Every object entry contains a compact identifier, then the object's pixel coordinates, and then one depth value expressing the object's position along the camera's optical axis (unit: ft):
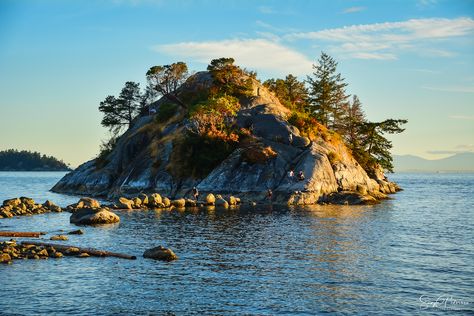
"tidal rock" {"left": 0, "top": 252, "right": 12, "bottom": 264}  98.59
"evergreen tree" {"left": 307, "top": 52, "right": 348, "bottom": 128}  382.42
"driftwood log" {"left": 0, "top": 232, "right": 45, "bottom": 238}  131.54
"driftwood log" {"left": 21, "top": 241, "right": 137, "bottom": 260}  105.60
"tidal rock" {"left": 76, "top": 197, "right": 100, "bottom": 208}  194.39
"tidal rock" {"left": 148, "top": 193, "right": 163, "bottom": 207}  227.81
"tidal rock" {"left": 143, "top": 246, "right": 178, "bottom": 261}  104.88
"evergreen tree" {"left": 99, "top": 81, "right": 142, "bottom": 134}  395.96
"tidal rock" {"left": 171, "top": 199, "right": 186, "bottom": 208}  227.20
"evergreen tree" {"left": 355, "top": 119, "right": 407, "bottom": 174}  367.86
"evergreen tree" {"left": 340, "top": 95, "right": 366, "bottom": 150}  375.72
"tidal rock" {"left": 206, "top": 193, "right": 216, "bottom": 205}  234.79
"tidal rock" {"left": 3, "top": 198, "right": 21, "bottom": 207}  209.08
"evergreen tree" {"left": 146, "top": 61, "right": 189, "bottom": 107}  347.77
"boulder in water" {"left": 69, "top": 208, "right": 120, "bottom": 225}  164.04
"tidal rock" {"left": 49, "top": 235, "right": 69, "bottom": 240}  127.54
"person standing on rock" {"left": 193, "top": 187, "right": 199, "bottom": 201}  246.06
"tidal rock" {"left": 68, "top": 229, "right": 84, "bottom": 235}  139.29
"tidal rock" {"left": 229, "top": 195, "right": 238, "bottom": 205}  235.81
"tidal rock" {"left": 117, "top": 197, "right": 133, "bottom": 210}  219.20
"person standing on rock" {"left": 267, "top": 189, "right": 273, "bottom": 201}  243.15
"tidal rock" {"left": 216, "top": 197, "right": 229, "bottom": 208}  226.05
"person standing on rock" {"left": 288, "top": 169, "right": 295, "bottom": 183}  246.27
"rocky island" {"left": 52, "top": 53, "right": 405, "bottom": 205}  253.24
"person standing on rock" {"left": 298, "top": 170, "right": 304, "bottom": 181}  243.40
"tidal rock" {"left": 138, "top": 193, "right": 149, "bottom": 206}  230.68
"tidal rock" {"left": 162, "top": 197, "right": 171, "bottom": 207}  228.02
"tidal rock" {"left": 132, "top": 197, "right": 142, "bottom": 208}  224.53
